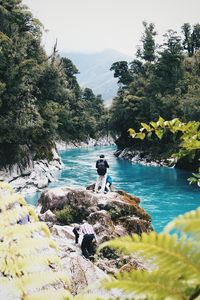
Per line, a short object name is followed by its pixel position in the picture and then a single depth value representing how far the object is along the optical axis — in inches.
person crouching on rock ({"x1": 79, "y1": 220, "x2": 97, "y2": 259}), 436.1
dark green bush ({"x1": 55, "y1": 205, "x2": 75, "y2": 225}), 582.5
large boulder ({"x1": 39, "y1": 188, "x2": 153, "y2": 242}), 527.5
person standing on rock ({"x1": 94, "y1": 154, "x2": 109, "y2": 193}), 610.2
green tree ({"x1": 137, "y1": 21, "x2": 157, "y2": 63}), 2236.7
